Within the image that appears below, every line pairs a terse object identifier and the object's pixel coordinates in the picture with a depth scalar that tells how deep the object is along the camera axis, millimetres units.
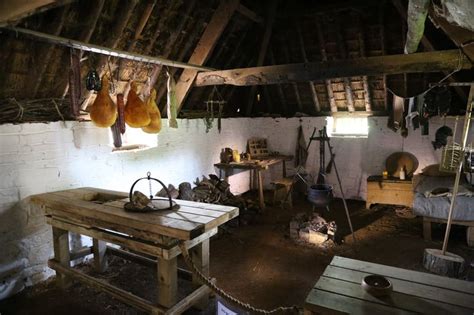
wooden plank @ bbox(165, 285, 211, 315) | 2707
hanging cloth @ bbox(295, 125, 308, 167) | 7695
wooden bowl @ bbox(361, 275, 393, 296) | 1933
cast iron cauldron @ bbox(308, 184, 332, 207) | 5289
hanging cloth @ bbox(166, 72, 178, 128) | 4812
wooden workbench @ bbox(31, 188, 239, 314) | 2594
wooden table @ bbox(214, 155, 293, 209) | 6300
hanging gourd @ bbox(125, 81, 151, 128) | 3688
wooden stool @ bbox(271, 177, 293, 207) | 6805
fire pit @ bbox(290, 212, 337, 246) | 4805
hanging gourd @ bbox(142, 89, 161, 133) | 3893
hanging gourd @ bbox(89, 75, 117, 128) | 3357
